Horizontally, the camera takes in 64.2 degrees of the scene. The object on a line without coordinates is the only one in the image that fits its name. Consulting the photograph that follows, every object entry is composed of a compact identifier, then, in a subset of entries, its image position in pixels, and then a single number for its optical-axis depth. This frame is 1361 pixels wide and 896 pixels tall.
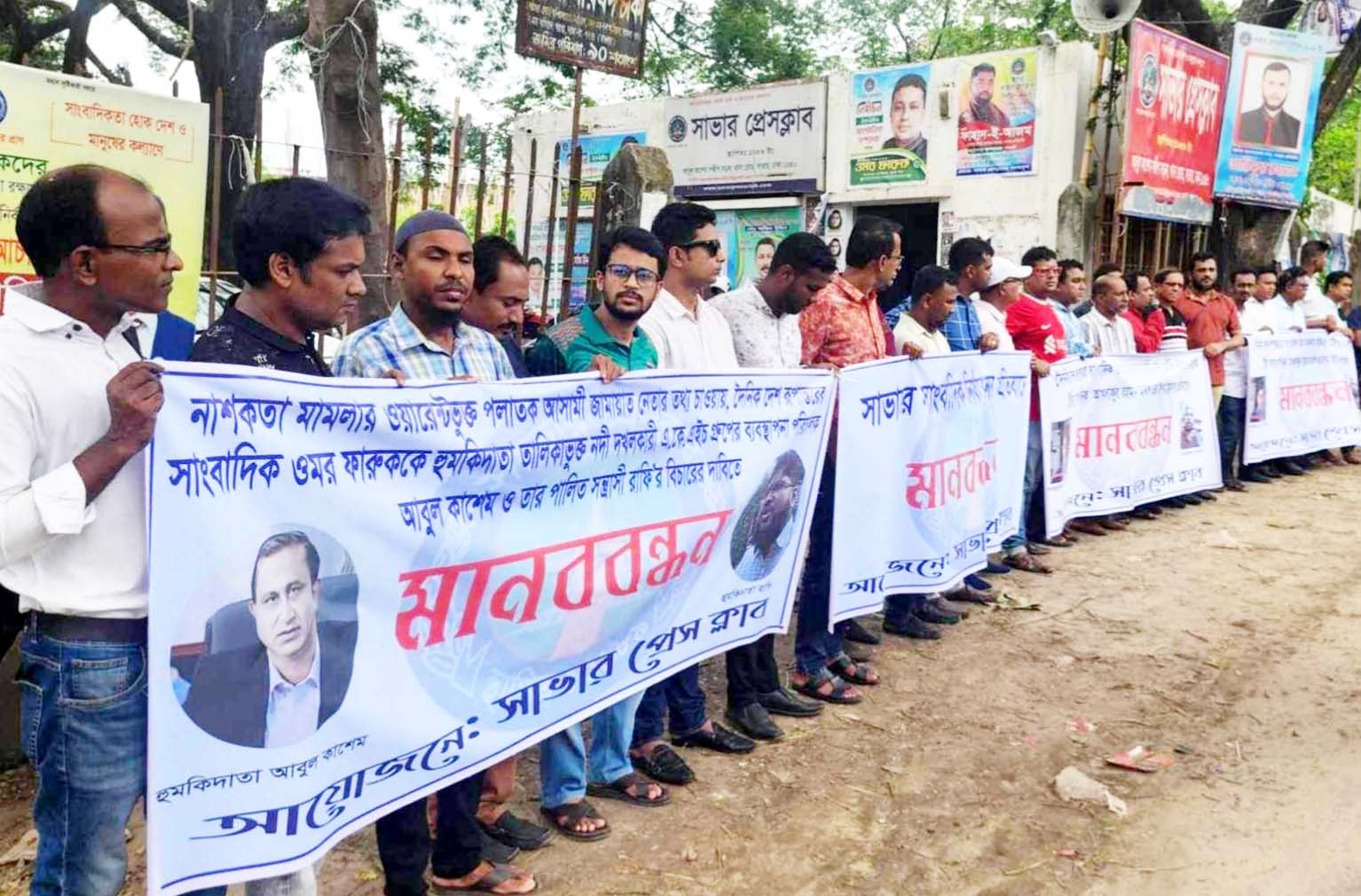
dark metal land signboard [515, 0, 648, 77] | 6.53
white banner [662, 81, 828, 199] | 15.04
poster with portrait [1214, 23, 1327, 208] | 12.58
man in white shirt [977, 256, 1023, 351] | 6.17
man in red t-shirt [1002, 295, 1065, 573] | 6.54
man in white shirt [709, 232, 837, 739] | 4.11
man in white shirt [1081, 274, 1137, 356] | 7.62
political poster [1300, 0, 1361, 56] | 13.16
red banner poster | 11.42
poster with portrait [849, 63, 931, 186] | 13.91
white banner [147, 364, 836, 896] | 2.09
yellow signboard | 4.44
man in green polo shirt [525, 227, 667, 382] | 3.45
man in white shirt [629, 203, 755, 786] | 3.90
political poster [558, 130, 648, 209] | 17.06
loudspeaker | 11.21
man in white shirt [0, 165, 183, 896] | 1.83
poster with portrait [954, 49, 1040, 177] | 12.79
